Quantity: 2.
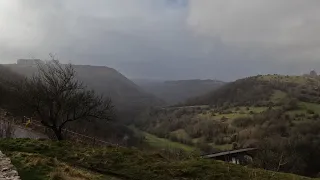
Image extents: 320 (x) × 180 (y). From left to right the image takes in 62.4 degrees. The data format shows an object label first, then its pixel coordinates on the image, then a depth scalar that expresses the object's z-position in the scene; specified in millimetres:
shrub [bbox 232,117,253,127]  80797
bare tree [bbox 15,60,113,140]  20406
